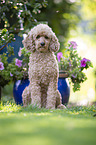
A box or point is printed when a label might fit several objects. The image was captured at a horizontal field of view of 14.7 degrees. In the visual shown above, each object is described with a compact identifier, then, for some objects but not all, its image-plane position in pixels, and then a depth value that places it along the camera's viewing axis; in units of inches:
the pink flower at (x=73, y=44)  337.3
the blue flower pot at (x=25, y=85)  313.2
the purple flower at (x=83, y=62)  304.4
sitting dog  226.6
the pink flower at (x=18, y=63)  320.1
